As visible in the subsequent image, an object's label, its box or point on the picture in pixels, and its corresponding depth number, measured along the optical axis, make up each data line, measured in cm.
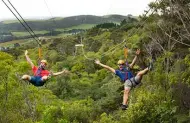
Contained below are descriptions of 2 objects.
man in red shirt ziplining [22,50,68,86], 1015
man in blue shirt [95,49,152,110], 977
